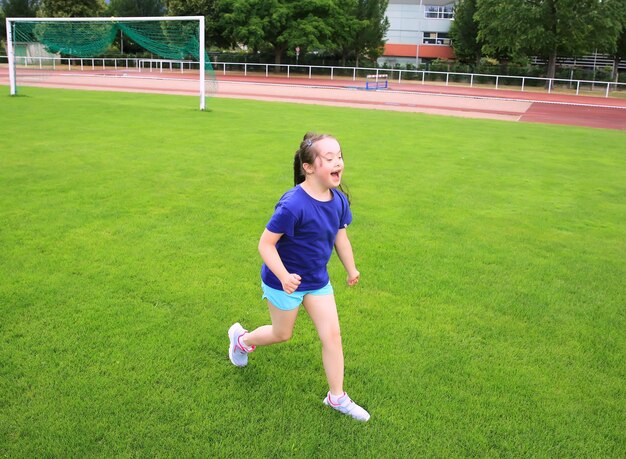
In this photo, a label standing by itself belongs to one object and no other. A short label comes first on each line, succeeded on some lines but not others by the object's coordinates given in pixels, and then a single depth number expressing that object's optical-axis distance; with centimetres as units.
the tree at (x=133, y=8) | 5831
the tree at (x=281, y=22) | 4409
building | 6372
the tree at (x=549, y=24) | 3862
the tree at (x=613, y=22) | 3853
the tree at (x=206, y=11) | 4728
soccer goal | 2016
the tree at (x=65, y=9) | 5412
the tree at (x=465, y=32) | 5056
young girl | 303
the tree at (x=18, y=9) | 5903
